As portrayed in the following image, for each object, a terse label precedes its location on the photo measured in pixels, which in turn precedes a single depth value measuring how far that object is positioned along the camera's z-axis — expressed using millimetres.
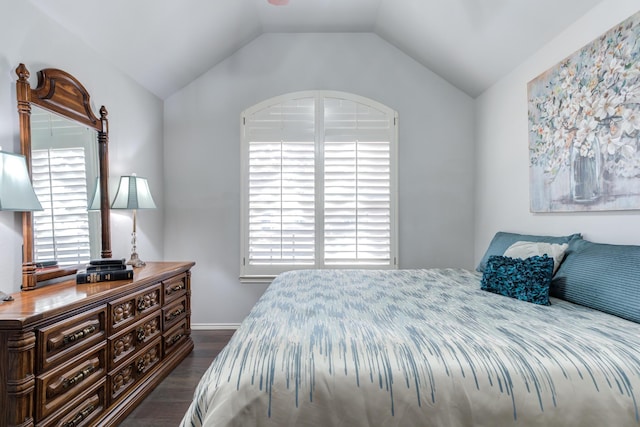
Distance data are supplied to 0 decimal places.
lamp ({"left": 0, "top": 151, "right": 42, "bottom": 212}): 1364
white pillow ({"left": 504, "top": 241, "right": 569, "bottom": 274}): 1842
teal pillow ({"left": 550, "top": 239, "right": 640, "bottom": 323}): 1385
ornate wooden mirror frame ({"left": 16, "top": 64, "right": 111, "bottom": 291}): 1687
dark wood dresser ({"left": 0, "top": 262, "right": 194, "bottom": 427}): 1239
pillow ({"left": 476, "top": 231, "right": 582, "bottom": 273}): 2010
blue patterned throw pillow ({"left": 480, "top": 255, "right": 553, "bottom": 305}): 1628
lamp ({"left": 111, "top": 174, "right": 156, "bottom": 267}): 2414
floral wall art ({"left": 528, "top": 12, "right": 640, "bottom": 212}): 1672
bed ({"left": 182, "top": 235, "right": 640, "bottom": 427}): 914
